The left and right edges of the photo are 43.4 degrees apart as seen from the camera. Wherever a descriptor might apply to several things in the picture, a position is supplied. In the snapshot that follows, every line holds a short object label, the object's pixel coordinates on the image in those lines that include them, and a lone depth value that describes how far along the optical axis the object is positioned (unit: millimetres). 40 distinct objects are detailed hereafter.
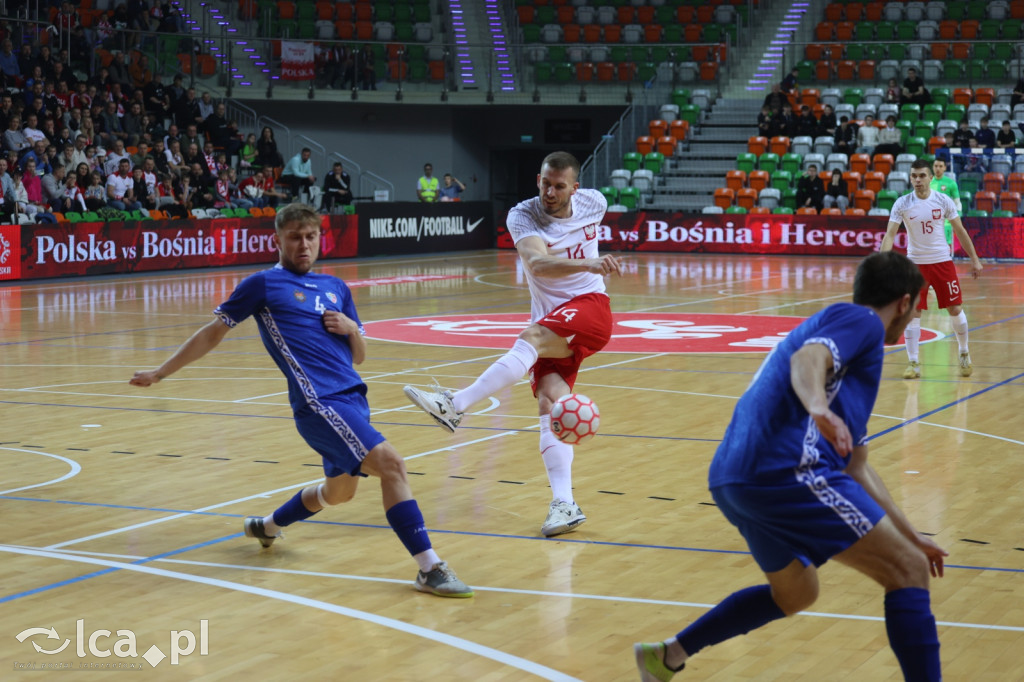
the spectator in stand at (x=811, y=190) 28203
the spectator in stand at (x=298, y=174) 28812
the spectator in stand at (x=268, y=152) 28547
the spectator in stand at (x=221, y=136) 28234
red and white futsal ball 6098
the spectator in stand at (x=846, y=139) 29688
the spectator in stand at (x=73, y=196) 22125
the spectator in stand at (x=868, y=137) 29503
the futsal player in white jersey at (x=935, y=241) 12188
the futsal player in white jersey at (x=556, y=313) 6434
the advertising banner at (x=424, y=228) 29234
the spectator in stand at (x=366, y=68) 32906
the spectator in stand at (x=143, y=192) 23656
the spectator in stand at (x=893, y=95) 30812
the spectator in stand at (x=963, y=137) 27922
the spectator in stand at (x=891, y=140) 29094
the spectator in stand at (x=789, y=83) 31969
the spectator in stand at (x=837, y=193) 28109
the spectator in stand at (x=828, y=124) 30203
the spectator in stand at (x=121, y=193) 23125
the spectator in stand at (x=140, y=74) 27847
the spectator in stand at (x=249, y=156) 28397
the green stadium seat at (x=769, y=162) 30359
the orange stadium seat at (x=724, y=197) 29906
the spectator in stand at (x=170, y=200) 24219
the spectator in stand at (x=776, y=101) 31312
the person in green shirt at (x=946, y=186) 18966
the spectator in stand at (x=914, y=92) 30453
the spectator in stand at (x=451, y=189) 32812
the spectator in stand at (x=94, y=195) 22578
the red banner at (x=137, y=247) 21578
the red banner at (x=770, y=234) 26688
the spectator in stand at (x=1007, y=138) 27453
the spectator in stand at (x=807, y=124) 30656
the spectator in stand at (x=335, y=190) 28922
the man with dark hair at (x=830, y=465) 3740
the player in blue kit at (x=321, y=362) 5402
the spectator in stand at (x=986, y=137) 27711
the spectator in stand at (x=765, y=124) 31234
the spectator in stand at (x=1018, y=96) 29156
